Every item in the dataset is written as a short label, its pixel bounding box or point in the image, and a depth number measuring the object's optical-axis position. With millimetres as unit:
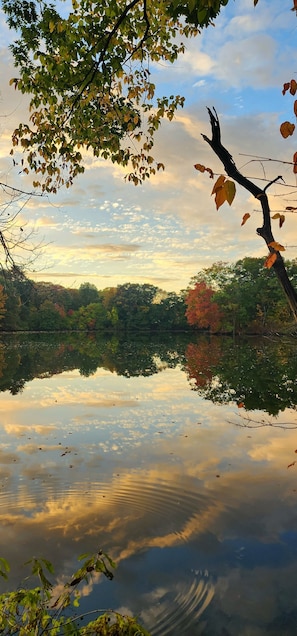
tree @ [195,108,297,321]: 2246
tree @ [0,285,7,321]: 71962
